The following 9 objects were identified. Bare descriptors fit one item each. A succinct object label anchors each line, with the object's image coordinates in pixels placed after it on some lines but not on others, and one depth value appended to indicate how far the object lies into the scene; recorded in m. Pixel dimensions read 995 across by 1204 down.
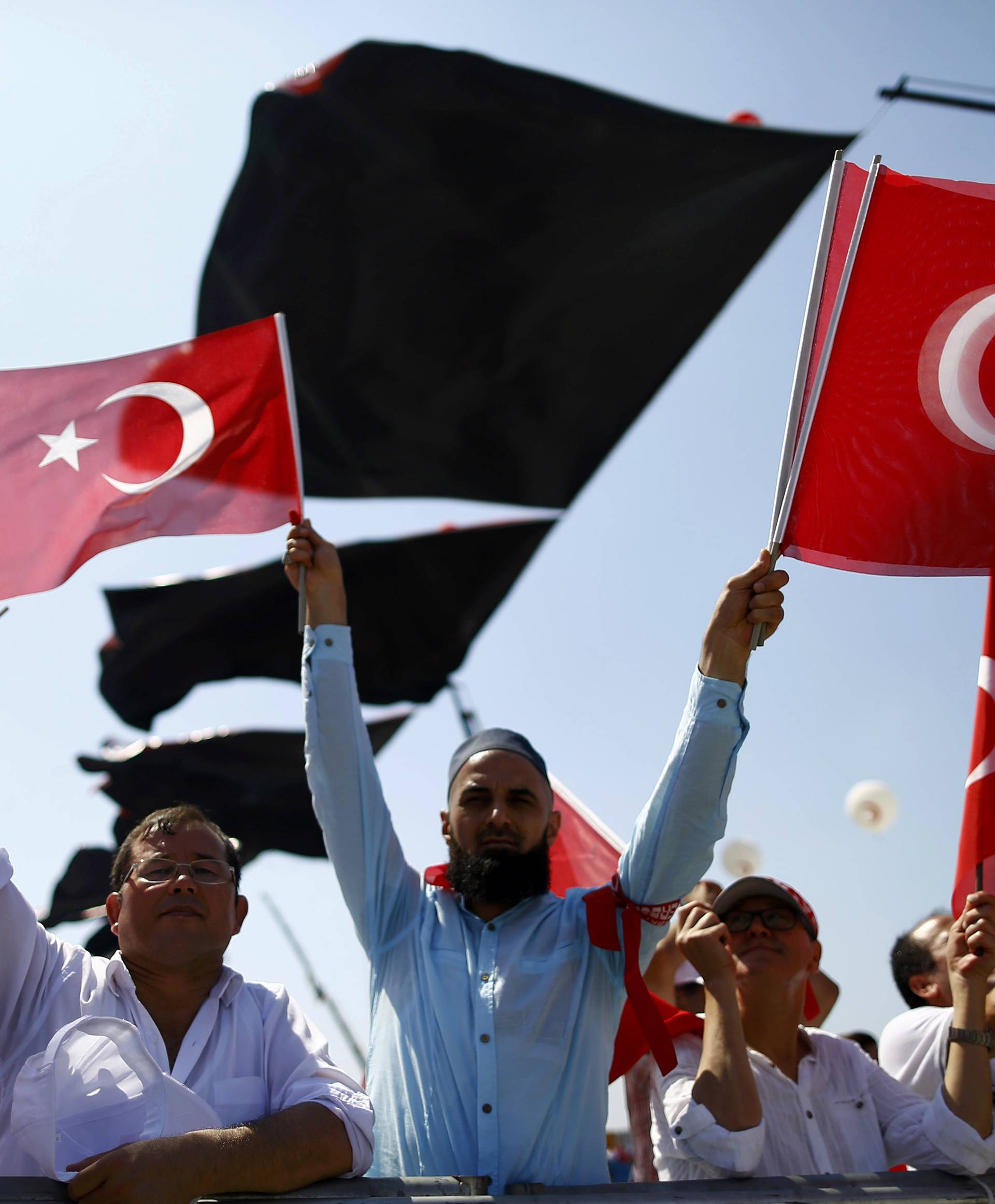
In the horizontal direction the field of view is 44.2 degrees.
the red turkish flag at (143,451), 4.17
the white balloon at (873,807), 7.73
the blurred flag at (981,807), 3.39
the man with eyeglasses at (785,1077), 3.04
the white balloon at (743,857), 8.04
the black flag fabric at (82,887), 8.91
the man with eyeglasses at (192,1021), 2.30
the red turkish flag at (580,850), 6.20
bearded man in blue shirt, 3.13
